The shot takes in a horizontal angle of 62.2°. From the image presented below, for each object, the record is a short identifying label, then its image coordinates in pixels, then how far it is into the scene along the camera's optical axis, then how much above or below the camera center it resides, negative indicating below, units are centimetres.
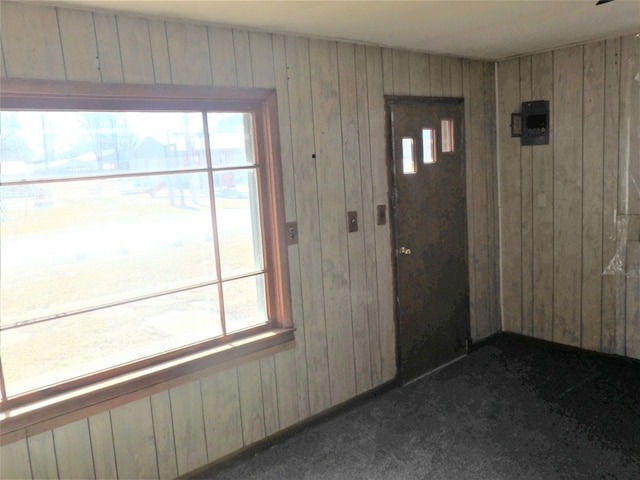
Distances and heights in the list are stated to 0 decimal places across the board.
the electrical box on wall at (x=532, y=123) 392 +27
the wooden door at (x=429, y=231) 350 -45
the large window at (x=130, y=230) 215 -20
